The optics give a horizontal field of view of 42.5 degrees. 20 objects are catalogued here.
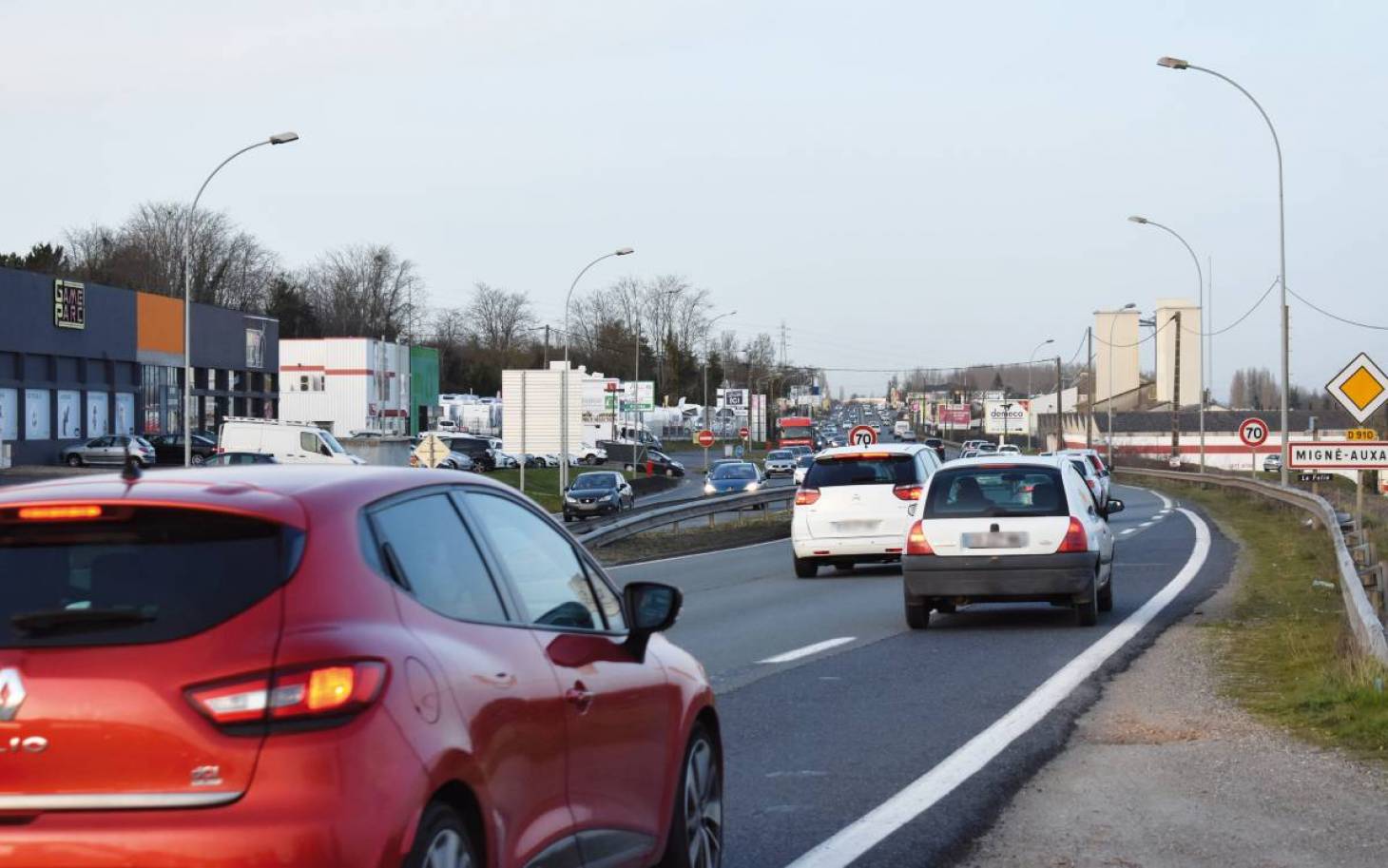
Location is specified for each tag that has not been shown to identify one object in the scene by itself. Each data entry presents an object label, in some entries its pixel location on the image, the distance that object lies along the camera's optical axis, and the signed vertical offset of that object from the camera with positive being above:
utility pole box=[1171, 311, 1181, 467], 77.67 -0.25
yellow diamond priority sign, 27.36 +0.24
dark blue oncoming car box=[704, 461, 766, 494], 60.56 -2.73
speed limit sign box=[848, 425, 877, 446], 44.50 -0.88
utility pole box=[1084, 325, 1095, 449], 92.10 +0.75
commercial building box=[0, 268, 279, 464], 63.97 +1.30
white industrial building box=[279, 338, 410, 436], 93.50 +0.76
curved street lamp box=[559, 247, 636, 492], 54.06 -0.93
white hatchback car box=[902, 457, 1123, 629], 15.95 -1.29
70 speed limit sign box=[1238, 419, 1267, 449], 53.56 -0.89
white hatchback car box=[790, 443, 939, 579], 23.41 -1.38
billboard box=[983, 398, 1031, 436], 143.62 -1.25
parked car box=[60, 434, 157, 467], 65.38 -2.07
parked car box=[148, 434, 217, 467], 68.50 -2.03
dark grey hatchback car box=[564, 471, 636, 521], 50.88 -2.82
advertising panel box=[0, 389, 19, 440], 62.22 -0.73
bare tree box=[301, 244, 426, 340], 142.50 +8.16
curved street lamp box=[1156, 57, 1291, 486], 40.87 +3.54
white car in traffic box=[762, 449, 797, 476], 80.62 -2.99
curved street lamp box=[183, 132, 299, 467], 38.06 +1.74
